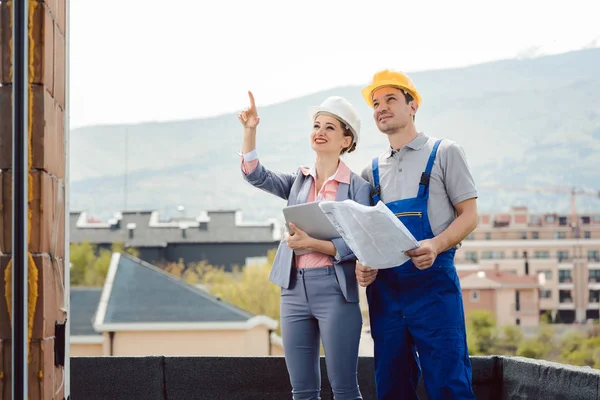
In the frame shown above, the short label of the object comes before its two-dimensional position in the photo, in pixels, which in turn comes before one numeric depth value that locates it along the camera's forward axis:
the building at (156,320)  37.53
